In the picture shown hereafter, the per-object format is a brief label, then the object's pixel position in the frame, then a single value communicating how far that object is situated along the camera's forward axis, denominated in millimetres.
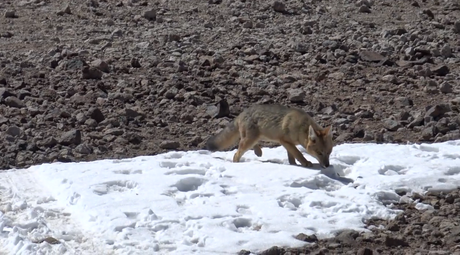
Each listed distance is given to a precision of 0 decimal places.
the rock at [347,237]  9930
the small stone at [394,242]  9906
